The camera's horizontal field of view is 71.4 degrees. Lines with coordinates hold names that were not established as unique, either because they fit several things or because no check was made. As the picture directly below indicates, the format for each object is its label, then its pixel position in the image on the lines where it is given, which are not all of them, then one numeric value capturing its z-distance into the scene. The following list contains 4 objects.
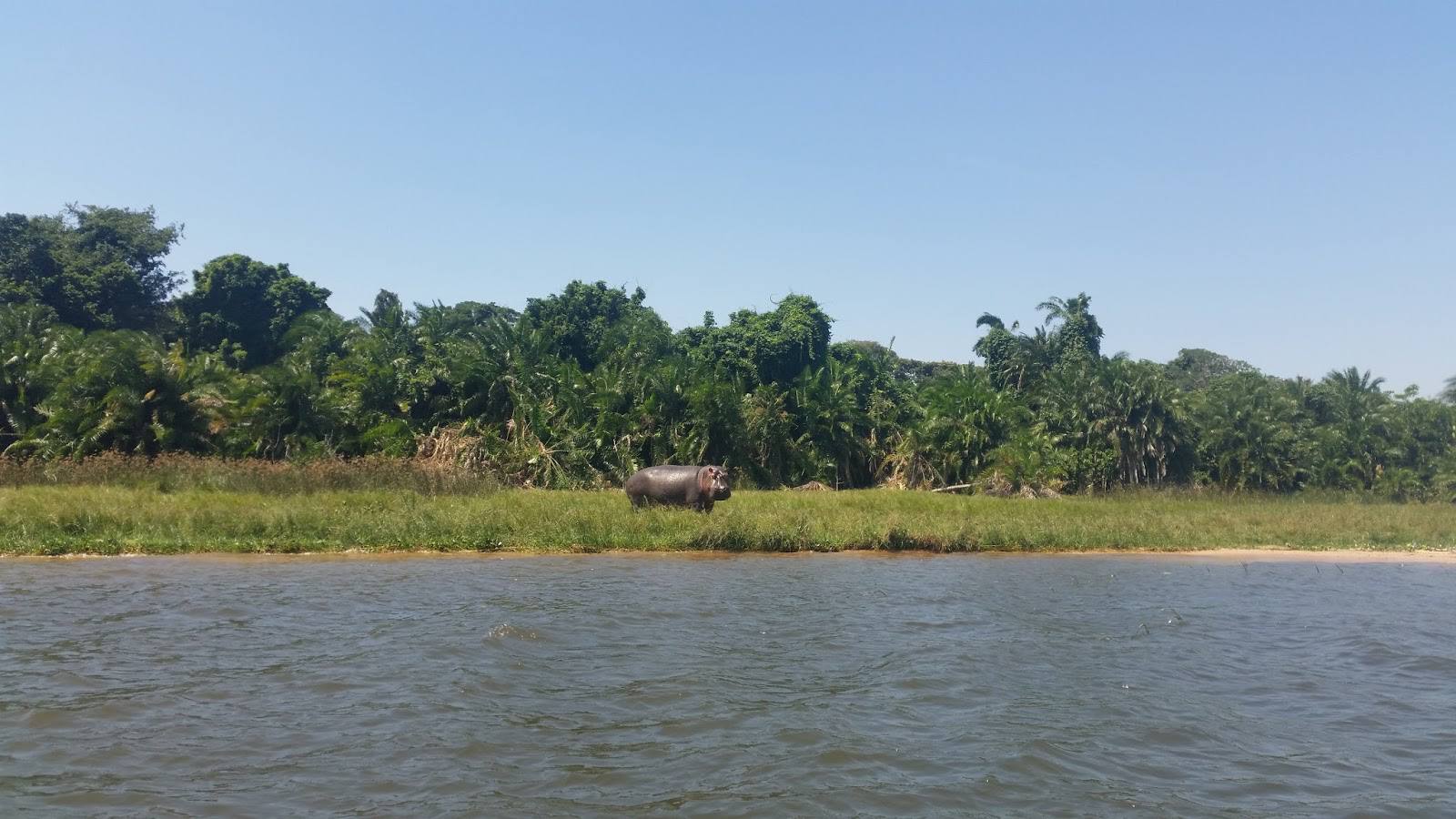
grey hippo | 20.42
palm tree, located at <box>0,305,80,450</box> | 25.08
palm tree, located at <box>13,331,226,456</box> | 23.58
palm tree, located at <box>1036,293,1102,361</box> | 39.88
